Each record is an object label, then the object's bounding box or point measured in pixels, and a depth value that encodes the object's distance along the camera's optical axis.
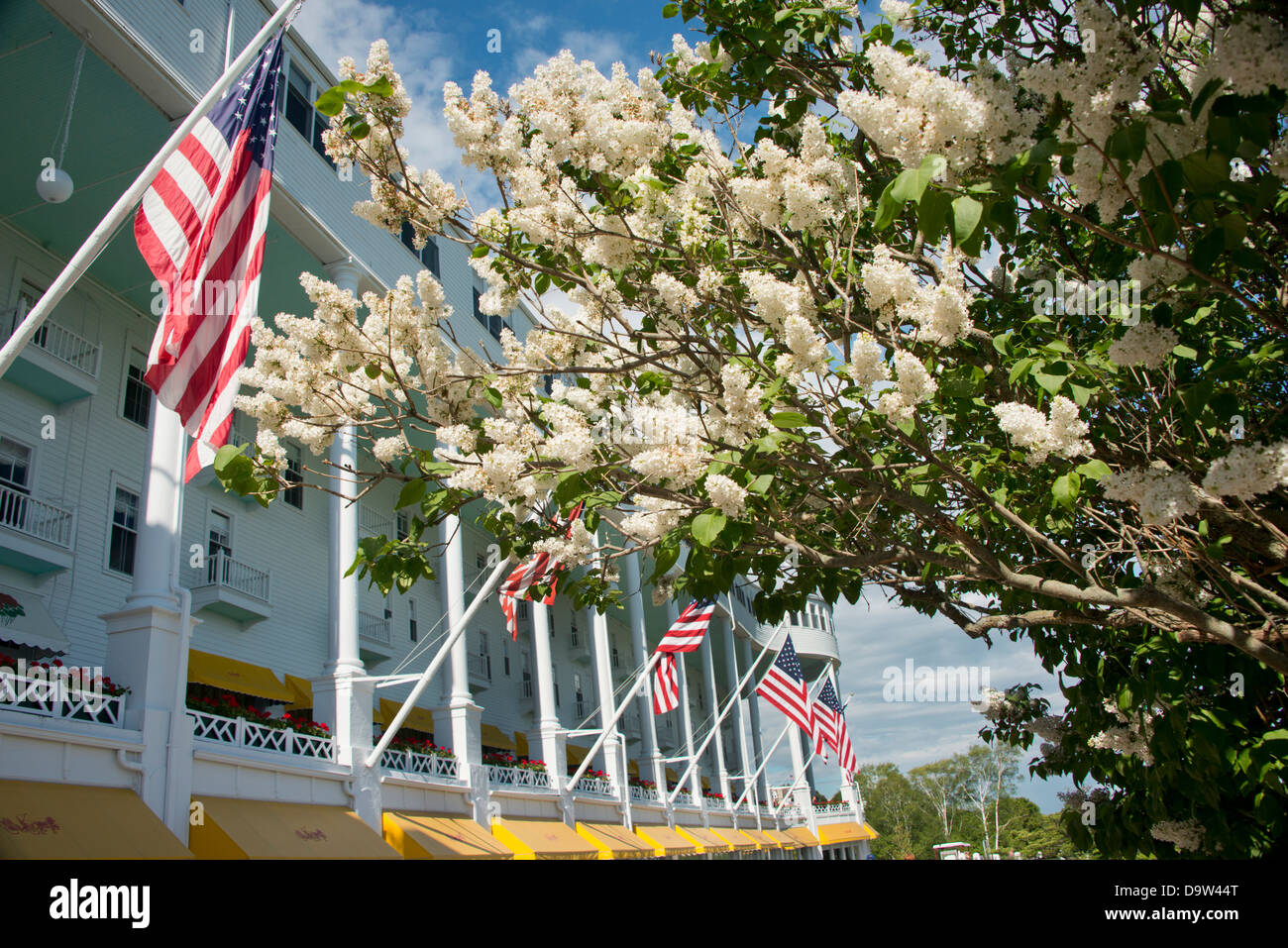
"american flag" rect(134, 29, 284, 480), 7.31
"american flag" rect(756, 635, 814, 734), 23.36
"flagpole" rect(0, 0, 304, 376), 6.68
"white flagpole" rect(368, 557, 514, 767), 13.91
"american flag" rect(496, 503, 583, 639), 11.42
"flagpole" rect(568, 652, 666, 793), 19.90
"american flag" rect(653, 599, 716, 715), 17.89
